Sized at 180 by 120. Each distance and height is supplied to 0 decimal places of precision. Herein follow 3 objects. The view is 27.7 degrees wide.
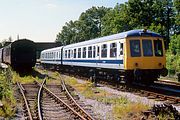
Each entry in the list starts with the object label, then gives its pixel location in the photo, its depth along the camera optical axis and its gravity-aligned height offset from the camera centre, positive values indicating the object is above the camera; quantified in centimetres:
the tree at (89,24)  10175 +1053
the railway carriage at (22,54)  3247 +67
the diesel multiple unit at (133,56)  1819 +20
